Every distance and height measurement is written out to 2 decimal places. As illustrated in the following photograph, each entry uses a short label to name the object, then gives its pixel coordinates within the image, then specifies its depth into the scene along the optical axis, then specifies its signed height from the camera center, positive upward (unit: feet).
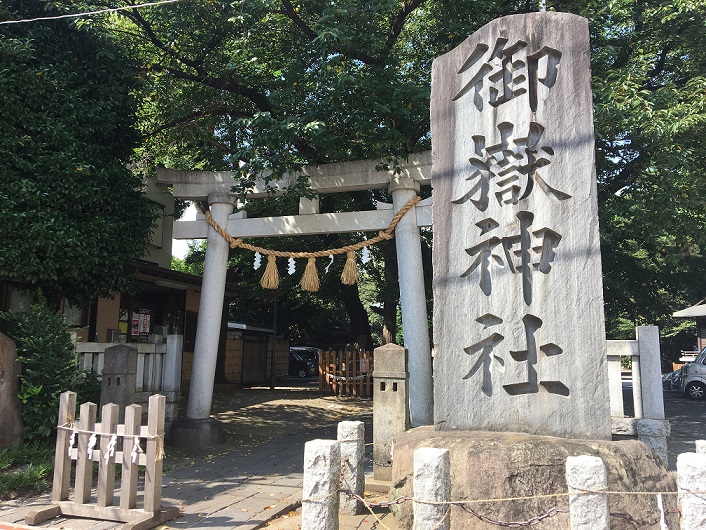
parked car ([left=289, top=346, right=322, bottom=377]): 96.58 -0.35
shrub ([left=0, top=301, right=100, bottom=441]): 23.75 -0.82
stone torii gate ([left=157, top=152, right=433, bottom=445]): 28.27 +6.97
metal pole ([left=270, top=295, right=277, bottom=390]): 61.78 -0.06
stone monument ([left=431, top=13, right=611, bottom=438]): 16.01 +3.64
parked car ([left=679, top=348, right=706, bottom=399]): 60.44 -2.14
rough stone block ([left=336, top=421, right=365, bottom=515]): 17.70 -3.53
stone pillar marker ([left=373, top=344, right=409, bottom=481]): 21.72 -1.97
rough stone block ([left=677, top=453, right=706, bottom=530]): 10.79 -2.62
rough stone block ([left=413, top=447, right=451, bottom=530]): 11.21 -2.73
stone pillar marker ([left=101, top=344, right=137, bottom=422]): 24.94 -1.19
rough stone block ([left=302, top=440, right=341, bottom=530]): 12.19 -3.00
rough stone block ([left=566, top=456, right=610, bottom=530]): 10.64 -2.71
